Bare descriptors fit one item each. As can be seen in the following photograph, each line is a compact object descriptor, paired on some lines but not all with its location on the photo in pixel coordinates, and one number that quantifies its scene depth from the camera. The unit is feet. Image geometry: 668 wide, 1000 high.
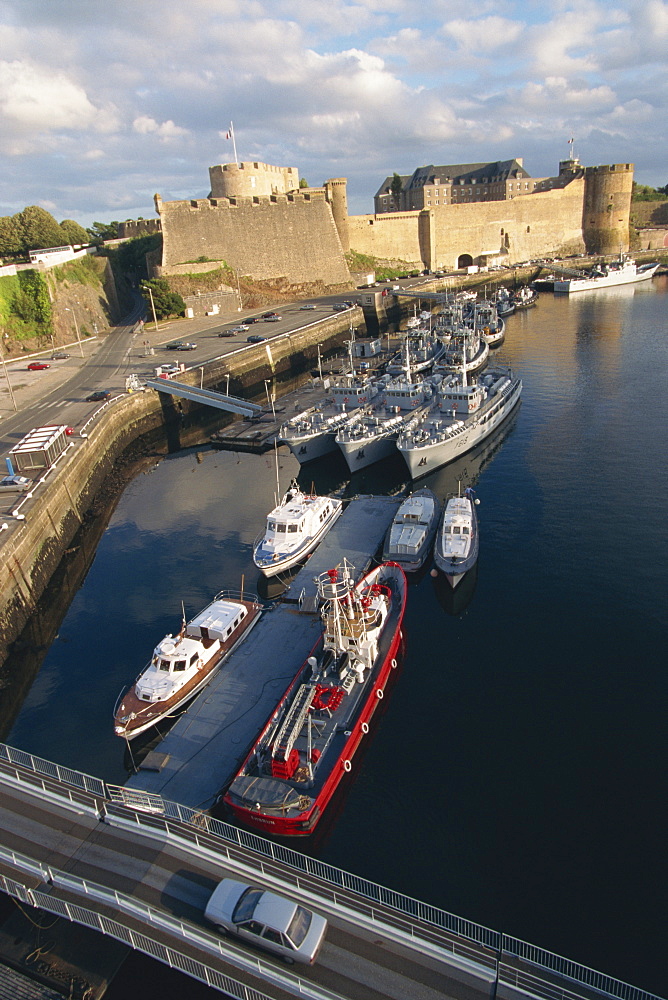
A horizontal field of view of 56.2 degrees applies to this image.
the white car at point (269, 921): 39.32
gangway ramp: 171.53
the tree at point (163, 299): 258.16
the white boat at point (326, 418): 144.25
